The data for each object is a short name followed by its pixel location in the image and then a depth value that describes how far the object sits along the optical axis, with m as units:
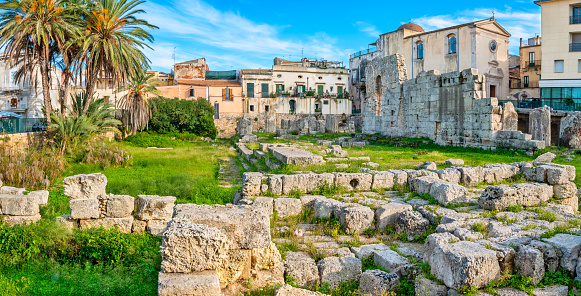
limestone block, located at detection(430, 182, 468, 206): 8.71
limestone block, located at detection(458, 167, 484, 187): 11.03
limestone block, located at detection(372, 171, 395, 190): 10.72
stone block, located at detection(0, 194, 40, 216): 7.82
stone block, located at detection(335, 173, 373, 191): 10.50
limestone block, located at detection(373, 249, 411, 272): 5.83
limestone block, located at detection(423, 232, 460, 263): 5.87
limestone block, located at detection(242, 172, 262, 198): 9.87
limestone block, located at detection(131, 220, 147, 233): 7.95
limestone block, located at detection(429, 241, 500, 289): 4.98
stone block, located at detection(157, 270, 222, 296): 4.27
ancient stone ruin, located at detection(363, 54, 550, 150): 18.56
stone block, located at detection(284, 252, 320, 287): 5.89
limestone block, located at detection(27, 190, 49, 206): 8.50
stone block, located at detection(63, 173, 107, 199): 8.98
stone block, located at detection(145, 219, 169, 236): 7.86
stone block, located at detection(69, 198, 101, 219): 7.65
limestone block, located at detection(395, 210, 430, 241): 7.62
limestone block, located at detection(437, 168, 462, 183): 11.01
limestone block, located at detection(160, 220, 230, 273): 4.67
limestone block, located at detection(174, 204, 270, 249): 5.38
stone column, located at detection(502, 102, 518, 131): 18.61
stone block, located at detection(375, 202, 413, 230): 8.13
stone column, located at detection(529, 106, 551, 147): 19.92
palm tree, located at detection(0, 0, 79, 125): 18.03
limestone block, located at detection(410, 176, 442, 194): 9.70
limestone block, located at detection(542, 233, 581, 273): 5.52
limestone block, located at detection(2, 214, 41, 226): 7.66
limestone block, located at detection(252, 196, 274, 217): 8.91
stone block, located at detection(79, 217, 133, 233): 7.71
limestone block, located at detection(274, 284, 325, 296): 4.75
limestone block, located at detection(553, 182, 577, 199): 9.30
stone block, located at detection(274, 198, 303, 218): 9.07
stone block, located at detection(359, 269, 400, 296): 5.38
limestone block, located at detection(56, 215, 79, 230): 7.54
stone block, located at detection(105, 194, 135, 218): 7.84
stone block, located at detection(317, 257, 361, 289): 5.92
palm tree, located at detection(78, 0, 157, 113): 20.08
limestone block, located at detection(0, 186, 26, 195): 9.09
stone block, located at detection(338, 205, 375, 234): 7.95
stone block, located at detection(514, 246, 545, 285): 5.33
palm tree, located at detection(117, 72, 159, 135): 34.44
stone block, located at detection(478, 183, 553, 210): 8.17
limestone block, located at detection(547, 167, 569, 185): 9.43
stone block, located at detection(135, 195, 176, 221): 7.99
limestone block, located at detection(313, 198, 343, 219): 8.67
